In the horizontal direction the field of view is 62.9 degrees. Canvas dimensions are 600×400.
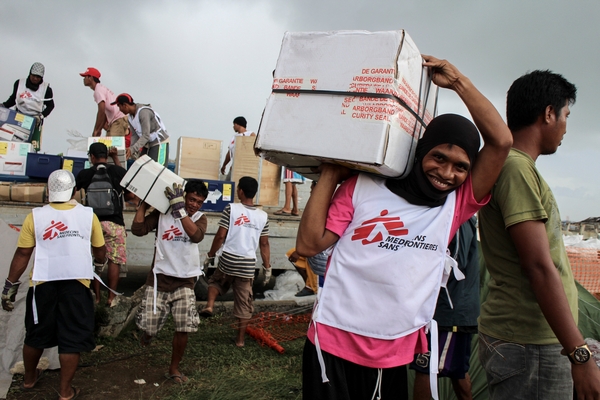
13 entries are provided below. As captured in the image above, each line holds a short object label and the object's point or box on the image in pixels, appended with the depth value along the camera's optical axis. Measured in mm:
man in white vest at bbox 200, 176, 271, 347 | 5910
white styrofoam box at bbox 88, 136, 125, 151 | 7977
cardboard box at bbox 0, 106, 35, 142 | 9047
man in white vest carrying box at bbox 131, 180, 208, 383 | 4707
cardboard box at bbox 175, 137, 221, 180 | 9539
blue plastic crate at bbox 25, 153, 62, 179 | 8195
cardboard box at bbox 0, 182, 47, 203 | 7637
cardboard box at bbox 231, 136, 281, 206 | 9594
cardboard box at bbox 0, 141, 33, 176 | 8250
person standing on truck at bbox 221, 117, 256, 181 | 10016
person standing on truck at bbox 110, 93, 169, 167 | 8320
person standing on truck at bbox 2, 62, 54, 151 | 9383
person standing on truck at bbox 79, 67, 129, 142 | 8938
